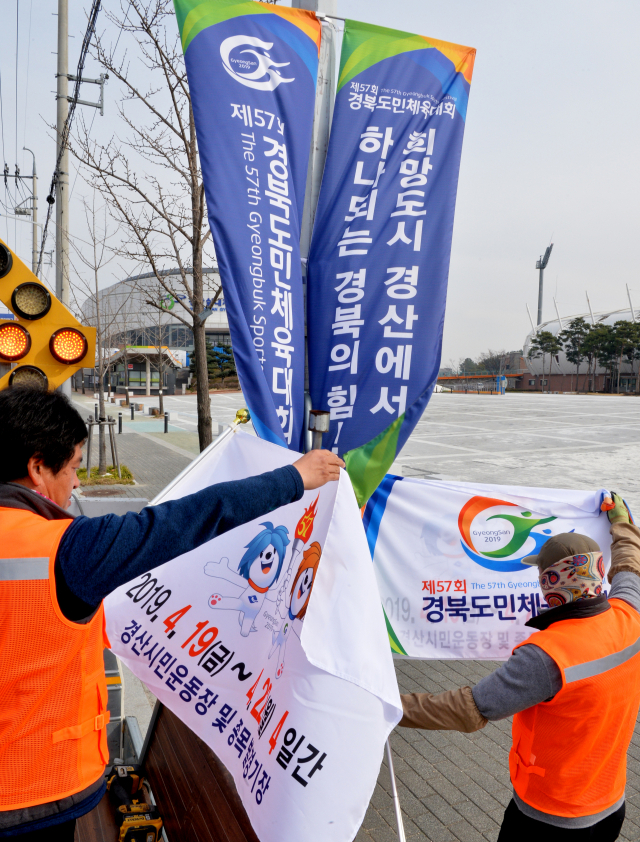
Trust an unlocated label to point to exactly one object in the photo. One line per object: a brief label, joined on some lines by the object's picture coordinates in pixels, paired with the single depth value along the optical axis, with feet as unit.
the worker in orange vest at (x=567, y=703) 5.93
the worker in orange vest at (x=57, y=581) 4.86
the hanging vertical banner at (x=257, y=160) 9.83
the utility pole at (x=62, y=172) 29.04
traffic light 11.03
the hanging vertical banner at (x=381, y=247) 10.89
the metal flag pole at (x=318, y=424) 8.39
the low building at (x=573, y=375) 239.30
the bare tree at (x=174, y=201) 22.52
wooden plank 8.33
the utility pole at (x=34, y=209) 80.33
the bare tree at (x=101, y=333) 42.84
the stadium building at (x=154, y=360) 155.39
